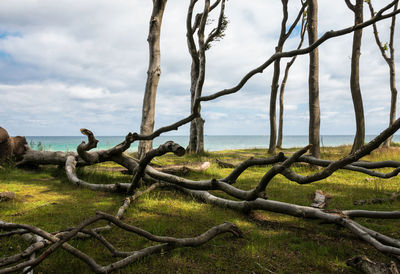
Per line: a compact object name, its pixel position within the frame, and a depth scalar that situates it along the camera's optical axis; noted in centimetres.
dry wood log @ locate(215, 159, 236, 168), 985
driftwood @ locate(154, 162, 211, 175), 760
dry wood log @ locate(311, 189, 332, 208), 497
